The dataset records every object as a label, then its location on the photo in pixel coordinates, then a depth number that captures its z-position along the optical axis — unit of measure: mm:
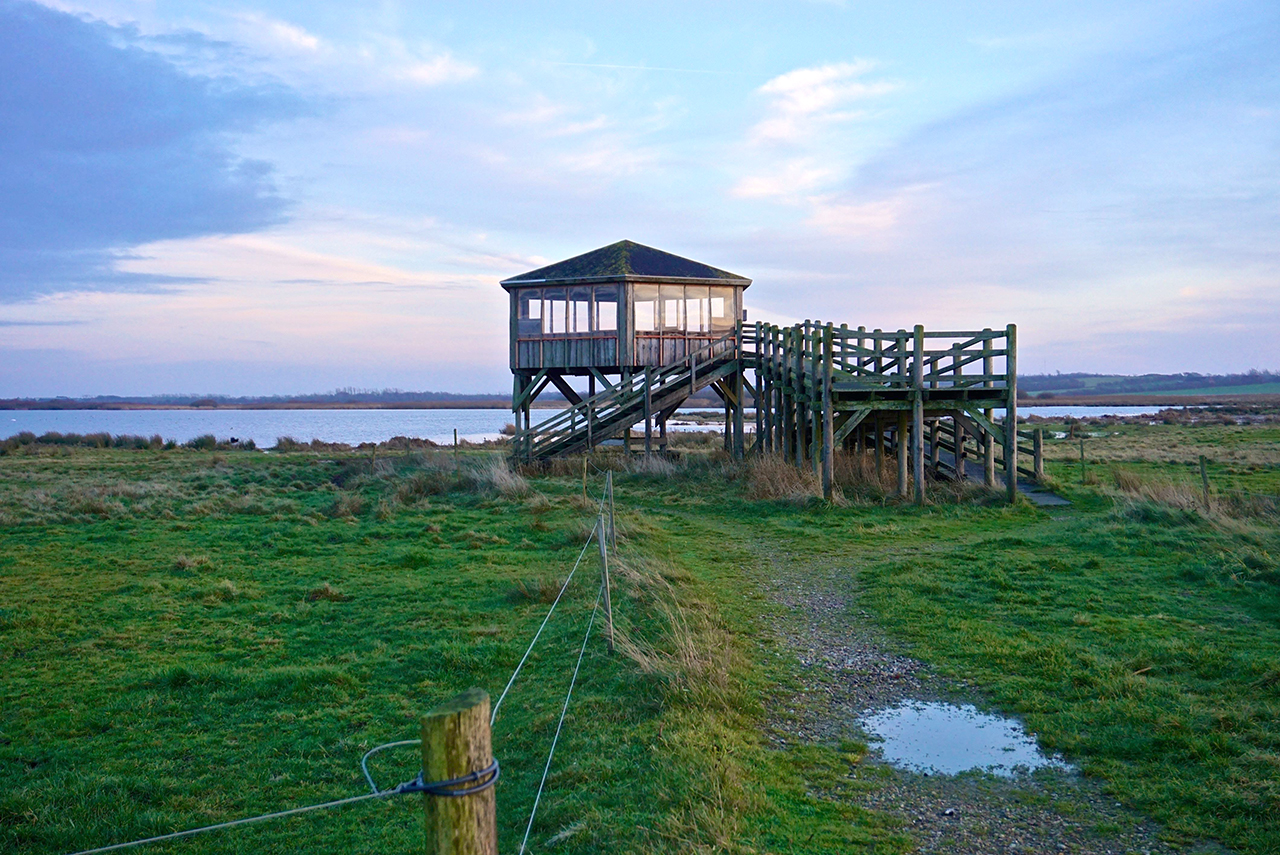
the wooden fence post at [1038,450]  20875
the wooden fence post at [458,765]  2961
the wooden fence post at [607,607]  8336
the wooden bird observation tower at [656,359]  22844
